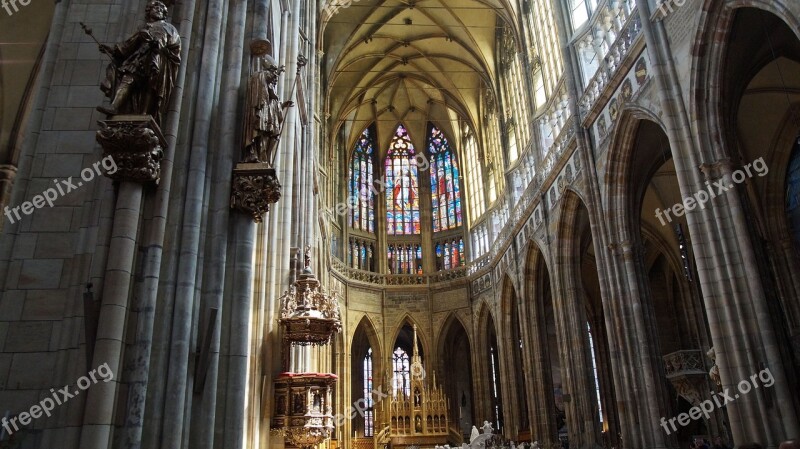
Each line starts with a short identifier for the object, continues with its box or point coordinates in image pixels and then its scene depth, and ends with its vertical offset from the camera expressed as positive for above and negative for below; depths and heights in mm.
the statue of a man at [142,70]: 6109 +3823
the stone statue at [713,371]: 12312 +1559
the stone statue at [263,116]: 7371 +4052
